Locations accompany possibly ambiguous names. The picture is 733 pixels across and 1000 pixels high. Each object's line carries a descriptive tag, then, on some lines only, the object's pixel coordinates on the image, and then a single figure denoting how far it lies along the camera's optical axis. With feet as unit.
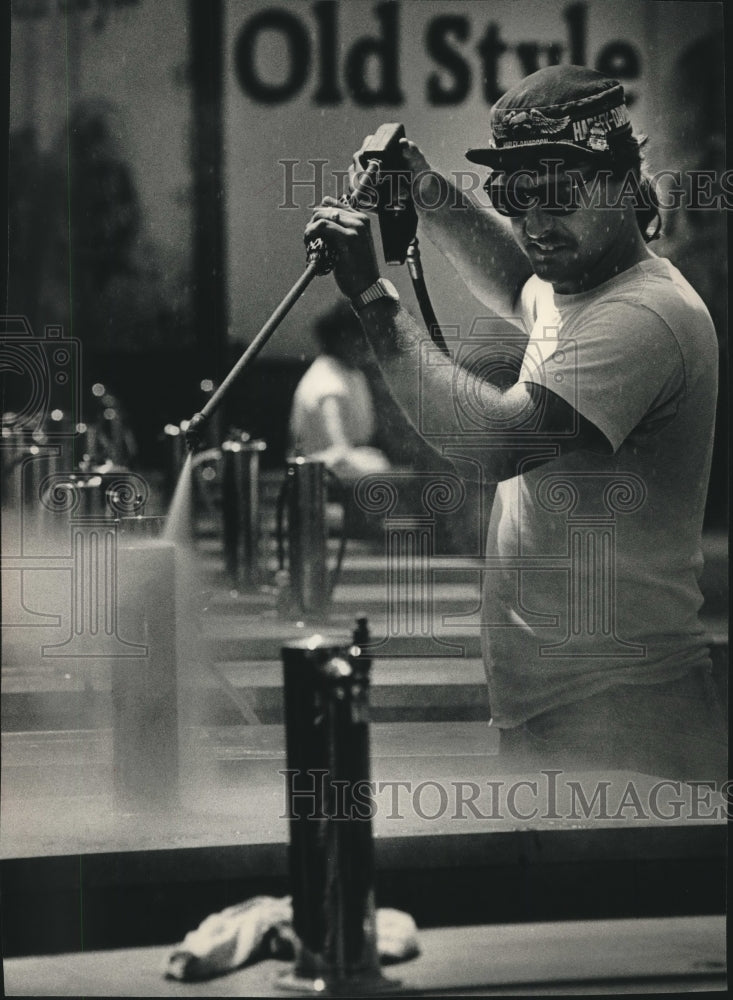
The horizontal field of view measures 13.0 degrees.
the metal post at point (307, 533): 20.08
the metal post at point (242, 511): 20.55
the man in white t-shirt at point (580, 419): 17.09
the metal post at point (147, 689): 18.04
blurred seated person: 17.96
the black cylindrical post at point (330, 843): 16.38
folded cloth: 17.18
